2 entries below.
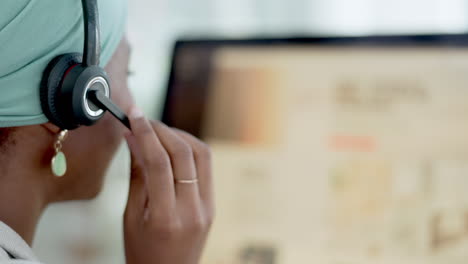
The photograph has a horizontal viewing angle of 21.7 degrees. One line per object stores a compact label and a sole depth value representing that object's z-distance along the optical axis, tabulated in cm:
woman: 91
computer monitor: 106
